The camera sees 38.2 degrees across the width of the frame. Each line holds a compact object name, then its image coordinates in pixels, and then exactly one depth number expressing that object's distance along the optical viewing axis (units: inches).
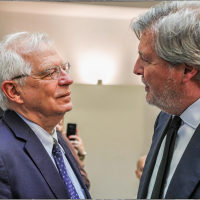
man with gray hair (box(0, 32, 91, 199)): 46.9
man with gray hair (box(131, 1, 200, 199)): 41.6
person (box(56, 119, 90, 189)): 93.1
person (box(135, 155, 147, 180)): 85.3
